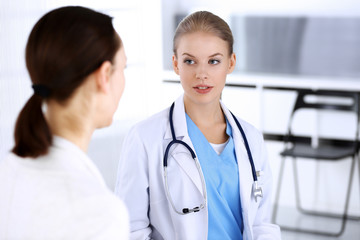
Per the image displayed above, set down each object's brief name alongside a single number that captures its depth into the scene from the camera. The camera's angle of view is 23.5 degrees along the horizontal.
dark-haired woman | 1.45
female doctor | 2.01
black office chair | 3.66
